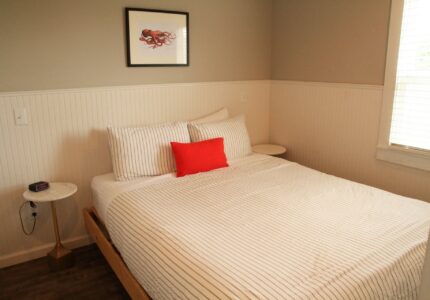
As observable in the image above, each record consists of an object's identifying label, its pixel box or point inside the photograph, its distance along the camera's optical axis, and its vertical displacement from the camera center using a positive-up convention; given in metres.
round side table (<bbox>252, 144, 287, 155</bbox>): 3.34 -0.74
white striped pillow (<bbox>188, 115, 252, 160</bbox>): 2.83 -0.48
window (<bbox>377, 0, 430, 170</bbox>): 2.29 -0.07
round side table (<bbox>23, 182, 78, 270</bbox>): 2.28 -1.05
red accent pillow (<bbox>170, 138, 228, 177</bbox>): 2.55 -0.61
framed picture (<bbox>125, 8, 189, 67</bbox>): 2.65 +0.34
